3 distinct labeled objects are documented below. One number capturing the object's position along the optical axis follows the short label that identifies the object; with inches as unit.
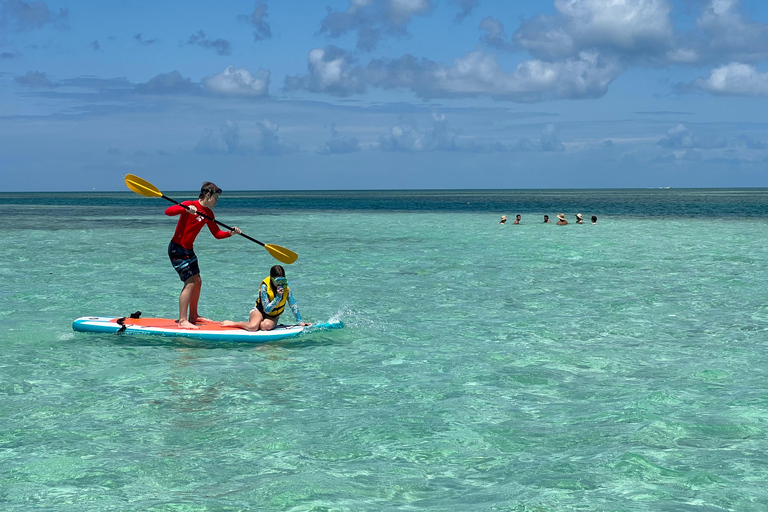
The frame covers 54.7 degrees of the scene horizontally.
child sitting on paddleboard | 458.0
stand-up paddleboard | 454.0
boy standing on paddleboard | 446.6
